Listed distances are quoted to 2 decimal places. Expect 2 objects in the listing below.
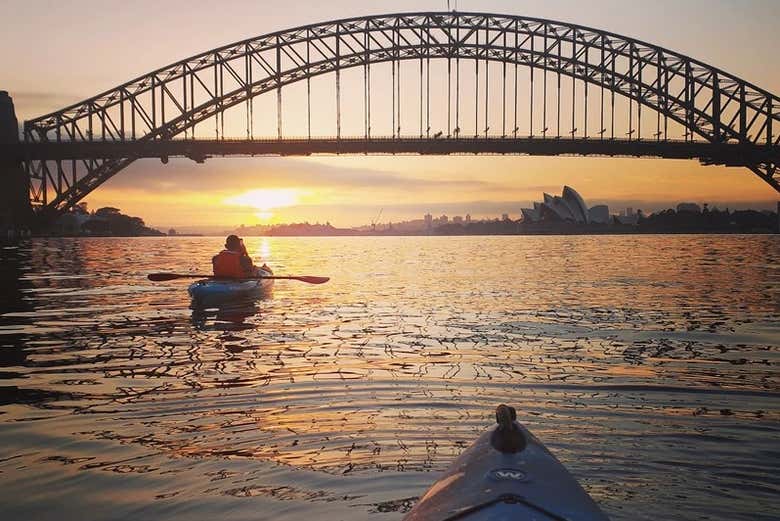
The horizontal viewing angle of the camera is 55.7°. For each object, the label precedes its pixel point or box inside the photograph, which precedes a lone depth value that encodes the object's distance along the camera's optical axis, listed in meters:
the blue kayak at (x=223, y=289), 17.64
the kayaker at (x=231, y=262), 18.45
